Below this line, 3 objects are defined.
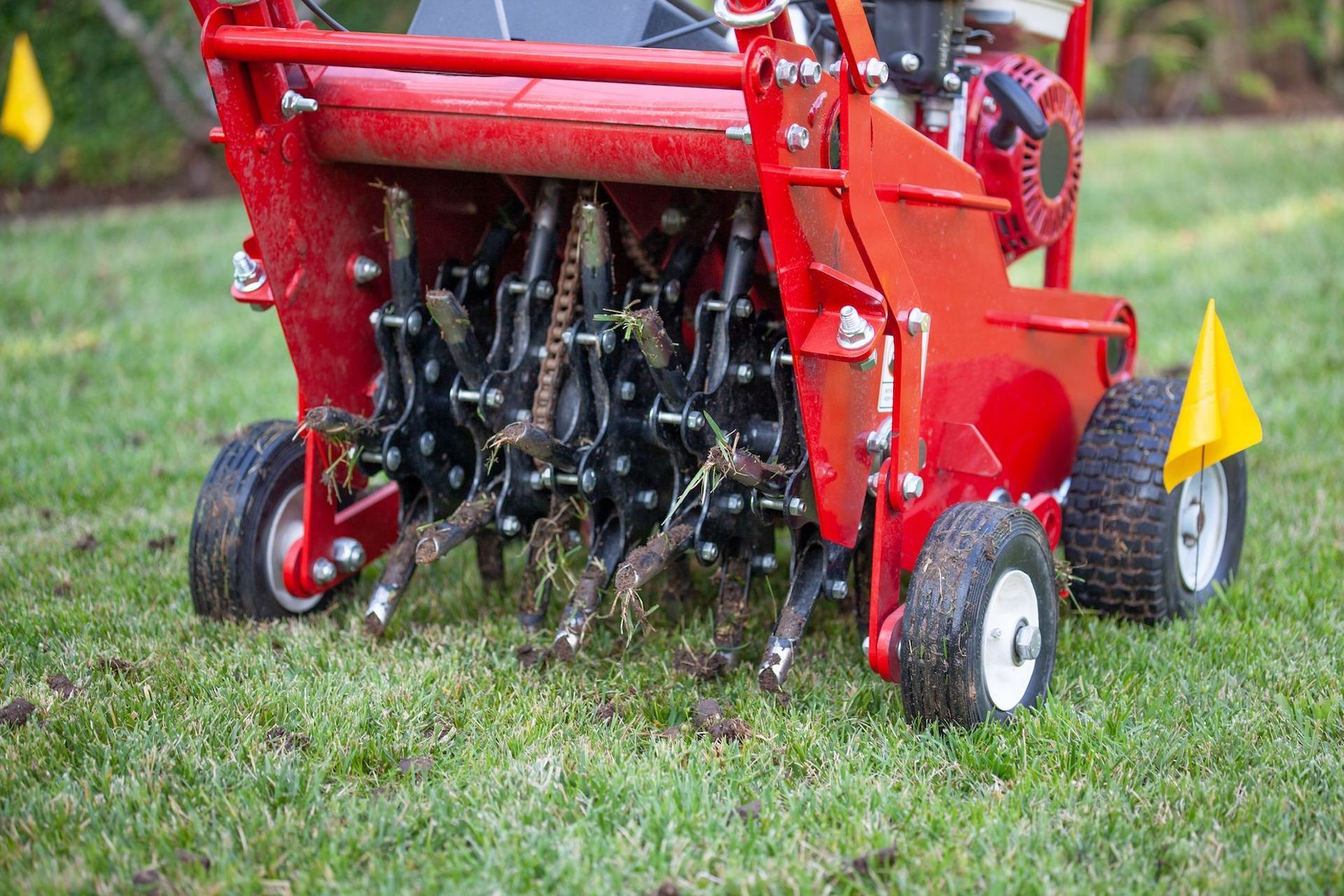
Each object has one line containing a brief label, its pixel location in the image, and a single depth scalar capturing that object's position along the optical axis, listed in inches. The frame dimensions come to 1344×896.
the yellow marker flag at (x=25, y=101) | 268.5
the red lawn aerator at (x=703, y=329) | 106.5
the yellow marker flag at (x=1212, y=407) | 127.3
